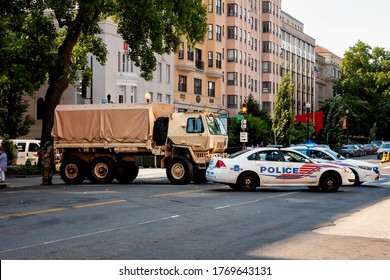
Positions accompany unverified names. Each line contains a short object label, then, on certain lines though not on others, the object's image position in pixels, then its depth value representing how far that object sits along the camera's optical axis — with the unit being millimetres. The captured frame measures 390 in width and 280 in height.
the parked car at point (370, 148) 86362
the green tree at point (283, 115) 77438
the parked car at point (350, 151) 74600
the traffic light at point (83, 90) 41631
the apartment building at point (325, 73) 131375
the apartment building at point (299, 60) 107000
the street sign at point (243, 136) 40562
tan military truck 28125
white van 44375
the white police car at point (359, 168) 26828
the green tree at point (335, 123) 86125
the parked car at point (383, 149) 65938
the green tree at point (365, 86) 110812
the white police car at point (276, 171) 23484
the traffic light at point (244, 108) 36562
